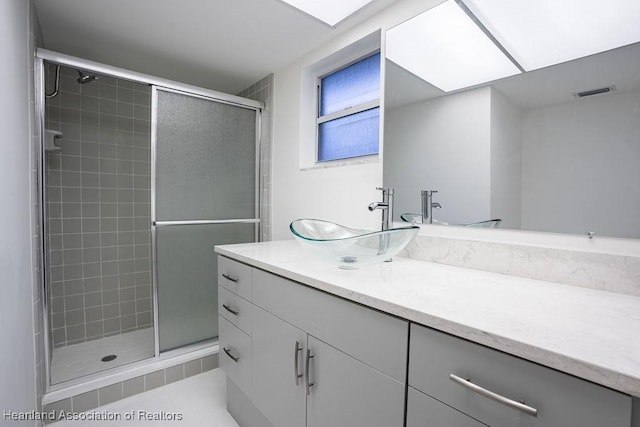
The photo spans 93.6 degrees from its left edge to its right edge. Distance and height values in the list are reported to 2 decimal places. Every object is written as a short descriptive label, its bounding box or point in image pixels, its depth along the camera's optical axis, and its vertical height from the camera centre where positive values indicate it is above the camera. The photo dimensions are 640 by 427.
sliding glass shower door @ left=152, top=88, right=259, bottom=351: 1.99 +0.03
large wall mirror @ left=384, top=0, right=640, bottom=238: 0.90 +0.21
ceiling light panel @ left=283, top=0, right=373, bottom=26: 1.51 +1.02
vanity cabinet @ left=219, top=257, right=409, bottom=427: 0.78 -0.50
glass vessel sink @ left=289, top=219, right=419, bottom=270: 1.08 -0.15
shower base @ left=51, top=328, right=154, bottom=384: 1.92 -1.08
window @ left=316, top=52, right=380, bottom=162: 1.84 +0.61
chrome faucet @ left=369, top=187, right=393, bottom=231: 1.41 -0.01
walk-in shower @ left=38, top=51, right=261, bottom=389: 2.00 -0.02
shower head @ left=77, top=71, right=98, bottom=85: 2.09 +0.91
